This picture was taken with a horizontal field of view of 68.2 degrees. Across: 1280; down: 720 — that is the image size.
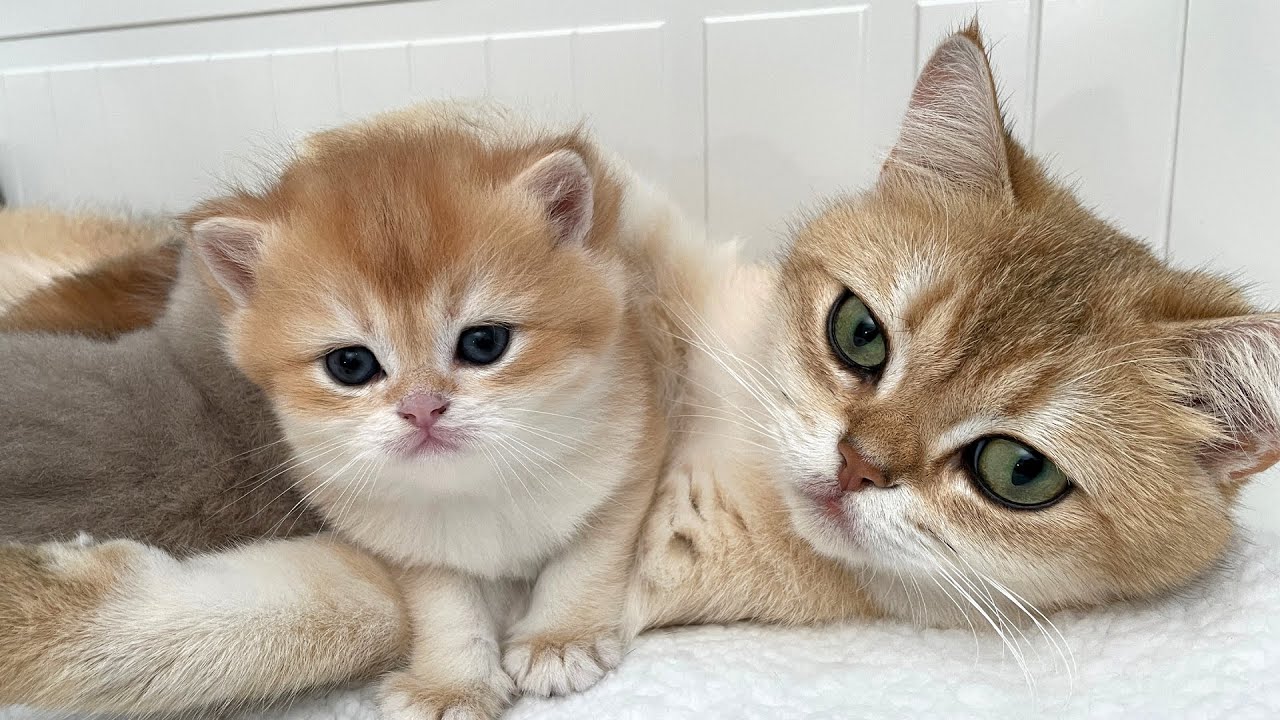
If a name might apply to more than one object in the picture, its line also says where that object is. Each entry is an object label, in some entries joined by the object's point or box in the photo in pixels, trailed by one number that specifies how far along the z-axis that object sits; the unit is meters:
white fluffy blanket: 0.18
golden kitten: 0.19
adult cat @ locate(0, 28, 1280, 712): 0.18
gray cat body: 0.19
